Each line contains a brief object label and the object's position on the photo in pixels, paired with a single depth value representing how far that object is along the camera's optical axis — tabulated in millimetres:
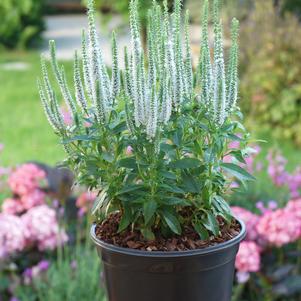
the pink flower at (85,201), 3484
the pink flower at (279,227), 3180
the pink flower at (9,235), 3078
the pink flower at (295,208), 3254
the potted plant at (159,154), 1593
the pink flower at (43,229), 3217
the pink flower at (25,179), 3621
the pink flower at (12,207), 3564
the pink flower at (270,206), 3341
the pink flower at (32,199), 3623
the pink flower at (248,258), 3012
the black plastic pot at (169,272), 1592
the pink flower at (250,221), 3283
